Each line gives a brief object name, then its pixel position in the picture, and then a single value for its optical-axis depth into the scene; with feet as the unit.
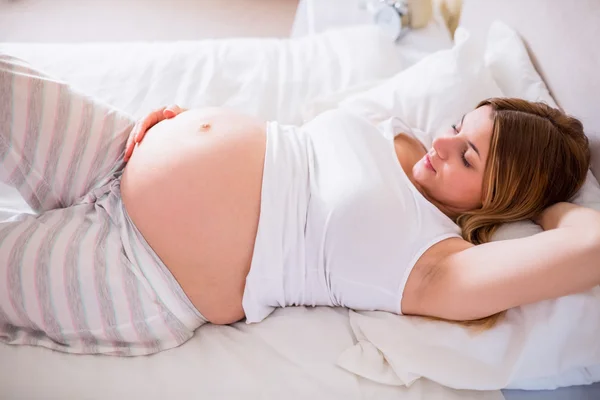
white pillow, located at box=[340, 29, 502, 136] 4.09
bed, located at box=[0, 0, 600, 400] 2.91
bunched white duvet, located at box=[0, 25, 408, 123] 4.52
